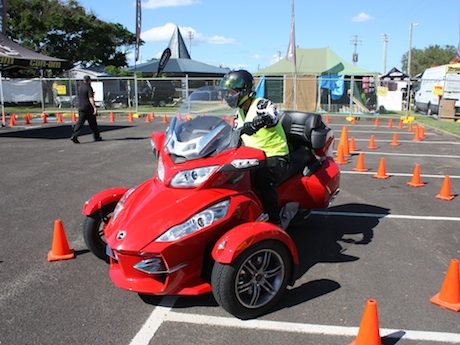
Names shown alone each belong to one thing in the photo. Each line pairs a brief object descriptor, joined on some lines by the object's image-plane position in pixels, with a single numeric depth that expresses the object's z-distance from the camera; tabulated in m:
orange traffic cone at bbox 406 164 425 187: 8.19
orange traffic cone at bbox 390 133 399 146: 13.74
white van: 20.92
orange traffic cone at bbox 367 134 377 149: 13.02
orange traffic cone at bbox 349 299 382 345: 3.01
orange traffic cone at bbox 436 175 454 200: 7.31
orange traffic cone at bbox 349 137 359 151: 12.48
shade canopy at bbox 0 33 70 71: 17.44
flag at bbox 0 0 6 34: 18.39
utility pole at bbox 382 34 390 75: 59.56
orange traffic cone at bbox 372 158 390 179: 8.88
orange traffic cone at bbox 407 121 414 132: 18.10
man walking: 13.08
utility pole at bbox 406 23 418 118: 53.78
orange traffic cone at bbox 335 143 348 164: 10.42
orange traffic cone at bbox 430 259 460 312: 3.70
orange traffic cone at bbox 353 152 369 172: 9.56
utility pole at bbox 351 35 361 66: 73.94
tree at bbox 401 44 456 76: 80.49
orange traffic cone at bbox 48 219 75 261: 4.69
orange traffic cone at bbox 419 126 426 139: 15.16
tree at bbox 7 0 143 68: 38.97
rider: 4.29
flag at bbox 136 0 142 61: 28.38
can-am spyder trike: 3.37
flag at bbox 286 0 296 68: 24.62
